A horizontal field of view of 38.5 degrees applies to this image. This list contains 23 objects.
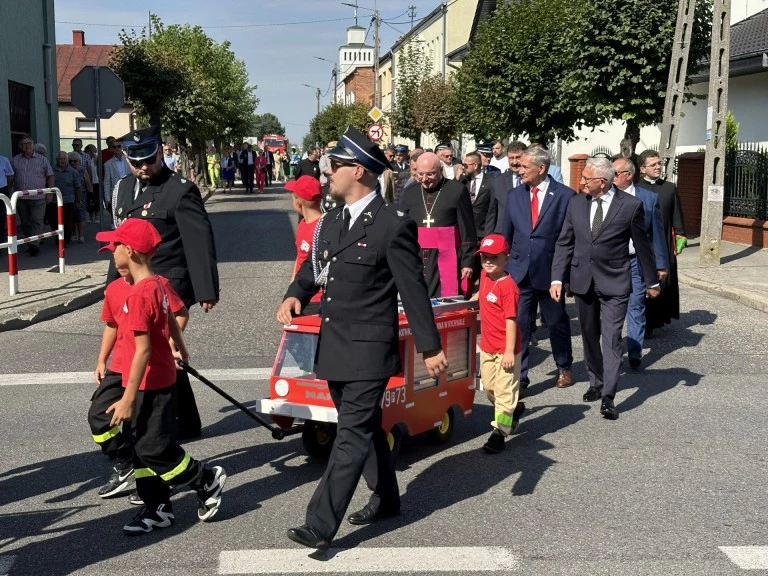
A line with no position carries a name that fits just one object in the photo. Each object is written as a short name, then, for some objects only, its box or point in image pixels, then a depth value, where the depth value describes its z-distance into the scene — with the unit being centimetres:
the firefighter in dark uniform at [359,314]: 498
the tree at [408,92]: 4922
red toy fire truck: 629
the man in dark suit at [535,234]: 864
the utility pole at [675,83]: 1825
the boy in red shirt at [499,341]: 690
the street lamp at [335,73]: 10826
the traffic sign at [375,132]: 4475
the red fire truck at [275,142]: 9489
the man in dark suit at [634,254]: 977
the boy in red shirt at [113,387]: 552
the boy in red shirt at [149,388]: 513
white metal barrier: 1291
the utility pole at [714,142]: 1734
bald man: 906
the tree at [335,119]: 6825
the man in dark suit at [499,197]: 1019
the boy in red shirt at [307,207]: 800
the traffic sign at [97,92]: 1964
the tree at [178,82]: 3256
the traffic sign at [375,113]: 4684
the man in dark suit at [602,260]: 815
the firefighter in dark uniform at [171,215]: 647
